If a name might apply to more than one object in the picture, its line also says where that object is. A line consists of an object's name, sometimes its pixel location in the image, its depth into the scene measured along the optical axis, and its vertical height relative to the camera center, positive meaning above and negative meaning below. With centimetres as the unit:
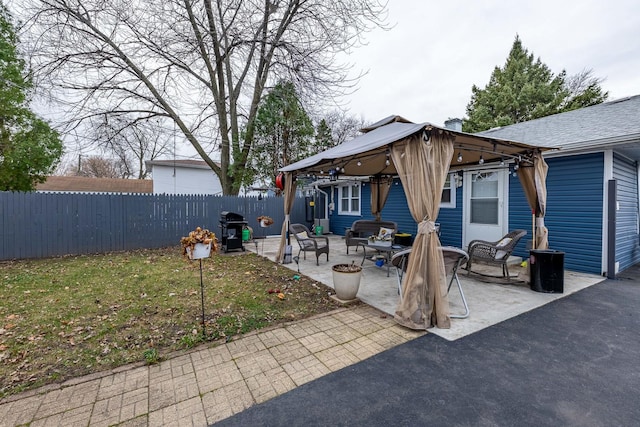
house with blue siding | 518 +34
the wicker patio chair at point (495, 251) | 482 -80
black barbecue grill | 804 -75
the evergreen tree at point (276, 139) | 1191 +327
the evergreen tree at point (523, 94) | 1661 +730
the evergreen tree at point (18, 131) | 838 +243
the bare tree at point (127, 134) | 955 +272
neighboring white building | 1830 +198
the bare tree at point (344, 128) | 2053 +587
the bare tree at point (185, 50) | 762 +480
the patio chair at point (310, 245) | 632 -91
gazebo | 318 +14
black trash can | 430 -100
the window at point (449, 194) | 798 +40
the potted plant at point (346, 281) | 385 -105
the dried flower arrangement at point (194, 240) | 300 -38
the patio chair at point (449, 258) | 359 -69
